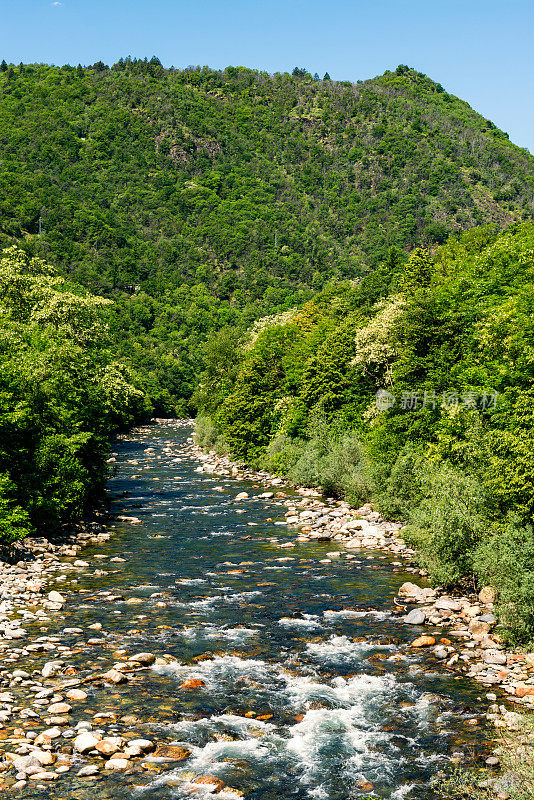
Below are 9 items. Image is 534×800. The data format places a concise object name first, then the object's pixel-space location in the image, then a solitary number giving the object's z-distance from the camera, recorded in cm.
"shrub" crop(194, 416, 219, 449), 8681
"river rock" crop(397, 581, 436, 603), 2890
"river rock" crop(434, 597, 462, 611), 2708
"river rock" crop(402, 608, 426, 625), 2622
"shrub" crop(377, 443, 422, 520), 4041
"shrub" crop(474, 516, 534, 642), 2297
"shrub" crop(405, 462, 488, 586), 2891
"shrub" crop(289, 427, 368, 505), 4806
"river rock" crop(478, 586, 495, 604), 2716
